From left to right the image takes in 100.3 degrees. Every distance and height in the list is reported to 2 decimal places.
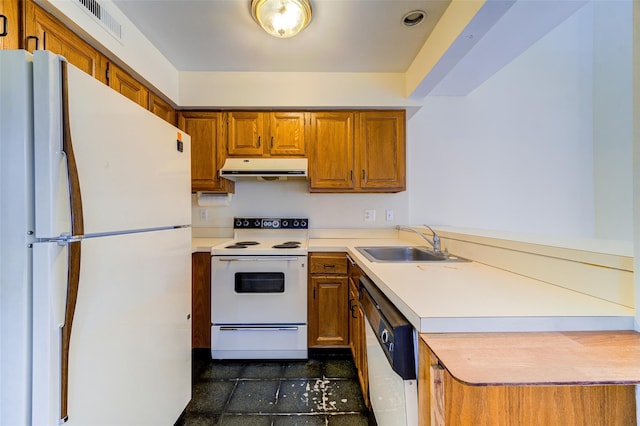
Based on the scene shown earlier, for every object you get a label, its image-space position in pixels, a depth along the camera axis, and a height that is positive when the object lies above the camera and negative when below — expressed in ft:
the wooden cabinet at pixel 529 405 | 2.11 -1.54
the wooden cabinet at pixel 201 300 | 7.13 -2.29
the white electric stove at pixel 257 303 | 6.89 -2.32
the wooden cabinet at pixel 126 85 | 5.54 +2.92
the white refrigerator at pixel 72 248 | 2.38 -0.33
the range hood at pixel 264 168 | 7.54 +1.33
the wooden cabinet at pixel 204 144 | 8.05 +2.12
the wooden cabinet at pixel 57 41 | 3.87 +2.88
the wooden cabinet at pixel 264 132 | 8.07 +2.48
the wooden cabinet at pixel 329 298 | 7.18 -2.29
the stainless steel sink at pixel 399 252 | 6.24 -0.96
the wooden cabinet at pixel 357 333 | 5.00 -2.64
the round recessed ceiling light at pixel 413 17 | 5.44 +4.09
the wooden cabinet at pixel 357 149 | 8.11 +1.96
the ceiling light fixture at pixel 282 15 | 4.95 +3.83
